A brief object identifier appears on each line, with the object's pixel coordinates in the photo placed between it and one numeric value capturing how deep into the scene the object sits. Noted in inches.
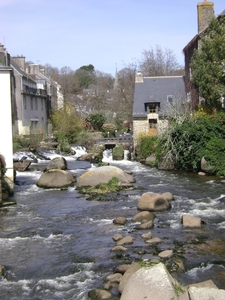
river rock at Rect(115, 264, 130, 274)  381.7
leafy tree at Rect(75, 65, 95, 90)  3851.6
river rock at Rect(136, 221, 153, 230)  528.5
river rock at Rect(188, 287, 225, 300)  281.0
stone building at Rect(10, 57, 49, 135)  1642.5
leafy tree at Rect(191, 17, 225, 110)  1068.5
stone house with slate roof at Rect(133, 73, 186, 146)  1477.6
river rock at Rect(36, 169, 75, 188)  837.8
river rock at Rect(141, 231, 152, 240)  485.4
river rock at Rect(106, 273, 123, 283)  366.3
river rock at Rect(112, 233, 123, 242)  484.6
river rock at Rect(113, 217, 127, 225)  552.4
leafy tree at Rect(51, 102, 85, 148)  1637.9
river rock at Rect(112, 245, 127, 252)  448.5
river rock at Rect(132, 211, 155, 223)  567.8
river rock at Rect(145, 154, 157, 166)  1155.5
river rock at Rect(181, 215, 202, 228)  527.5
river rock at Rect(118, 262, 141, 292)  343.6
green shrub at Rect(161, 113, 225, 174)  975.0
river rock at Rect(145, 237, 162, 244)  471.2
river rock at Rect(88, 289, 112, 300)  335.6
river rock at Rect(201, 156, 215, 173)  952.9
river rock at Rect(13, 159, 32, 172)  1059.3
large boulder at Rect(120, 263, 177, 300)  280.7
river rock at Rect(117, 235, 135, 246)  470.3
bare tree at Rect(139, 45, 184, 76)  2261.2
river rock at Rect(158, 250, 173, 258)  424.2
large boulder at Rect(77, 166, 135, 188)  818.2
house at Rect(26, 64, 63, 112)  2006.6
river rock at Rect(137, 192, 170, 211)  611.8
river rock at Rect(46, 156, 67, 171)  1048.8
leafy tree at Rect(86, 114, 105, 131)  2050.9
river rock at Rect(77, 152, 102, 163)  1302.9
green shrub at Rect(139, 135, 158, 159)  1229.1
